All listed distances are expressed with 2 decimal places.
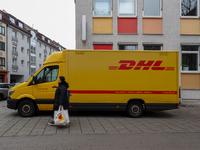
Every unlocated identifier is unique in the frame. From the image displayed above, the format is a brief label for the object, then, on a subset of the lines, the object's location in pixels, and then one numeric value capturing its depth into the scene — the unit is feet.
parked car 54.80
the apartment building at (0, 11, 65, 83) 127.67
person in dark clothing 21.26
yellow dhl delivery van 27.12
